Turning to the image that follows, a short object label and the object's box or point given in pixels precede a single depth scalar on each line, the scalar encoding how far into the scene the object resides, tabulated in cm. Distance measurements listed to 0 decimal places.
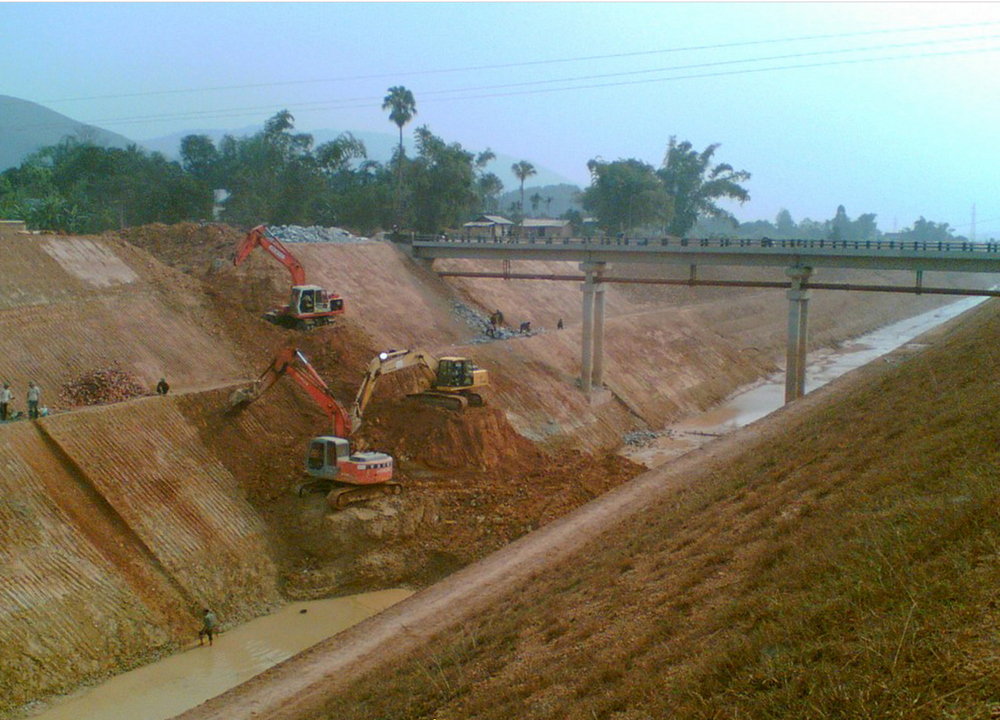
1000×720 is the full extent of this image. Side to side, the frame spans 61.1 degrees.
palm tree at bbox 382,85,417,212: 9856
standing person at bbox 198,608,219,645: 2511
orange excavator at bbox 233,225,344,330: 4578
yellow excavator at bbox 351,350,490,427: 3778
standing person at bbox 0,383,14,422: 3017
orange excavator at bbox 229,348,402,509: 3097
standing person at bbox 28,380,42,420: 3015
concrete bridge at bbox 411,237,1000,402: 4409
